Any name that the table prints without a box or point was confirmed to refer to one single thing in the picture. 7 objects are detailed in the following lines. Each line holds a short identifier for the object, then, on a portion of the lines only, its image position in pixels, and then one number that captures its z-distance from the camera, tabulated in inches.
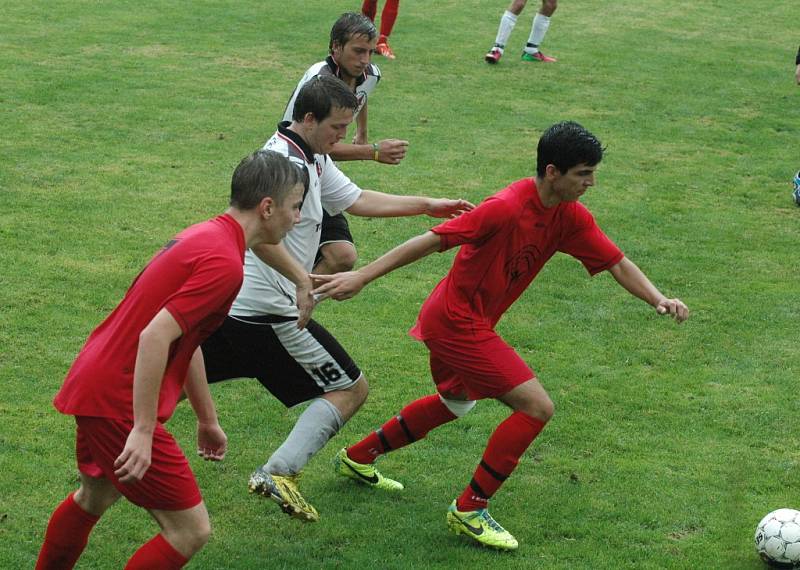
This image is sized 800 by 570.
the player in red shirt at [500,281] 423.5
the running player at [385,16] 1282.0
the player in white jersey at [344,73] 571.2
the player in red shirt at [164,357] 309.9
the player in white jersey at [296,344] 435.5
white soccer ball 409.1
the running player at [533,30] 1296.8
